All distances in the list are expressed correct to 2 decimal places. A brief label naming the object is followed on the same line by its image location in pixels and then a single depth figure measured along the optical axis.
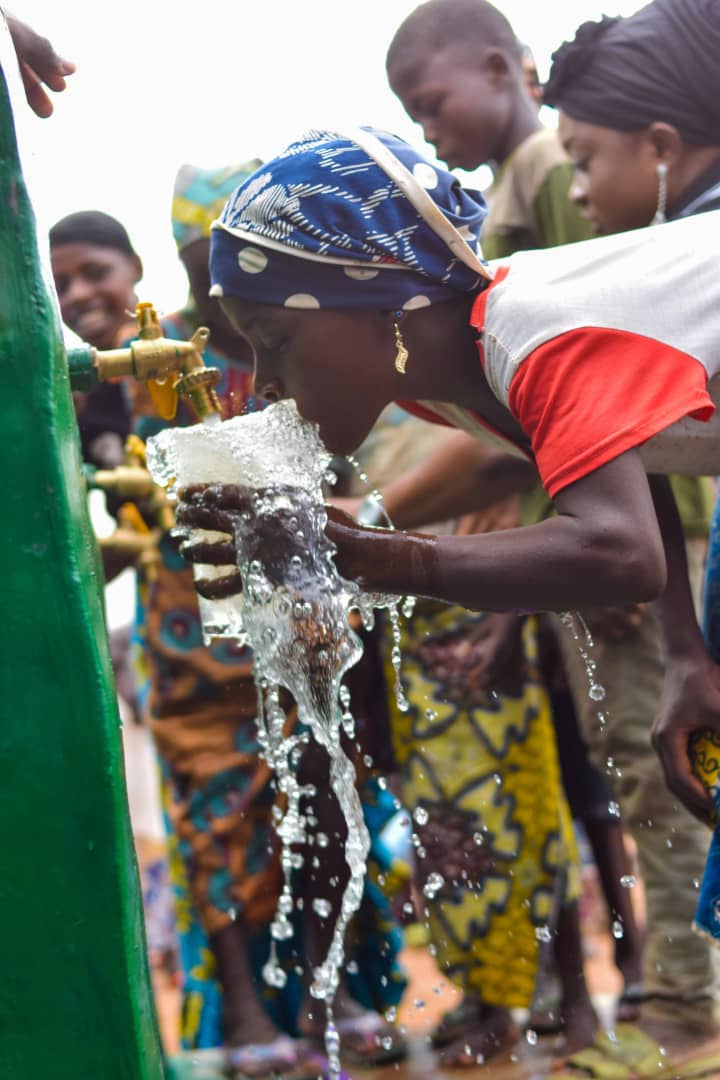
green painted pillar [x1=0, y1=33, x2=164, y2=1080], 1.50
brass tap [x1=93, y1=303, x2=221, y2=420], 2.04
